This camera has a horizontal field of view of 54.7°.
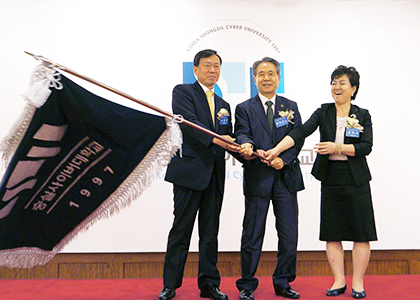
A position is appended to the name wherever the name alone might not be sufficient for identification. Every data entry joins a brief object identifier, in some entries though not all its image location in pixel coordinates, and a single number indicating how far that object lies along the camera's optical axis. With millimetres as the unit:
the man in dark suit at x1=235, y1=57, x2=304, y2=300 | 2424
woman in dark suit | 2445
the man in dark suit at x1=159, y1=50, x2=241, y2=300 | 2373
